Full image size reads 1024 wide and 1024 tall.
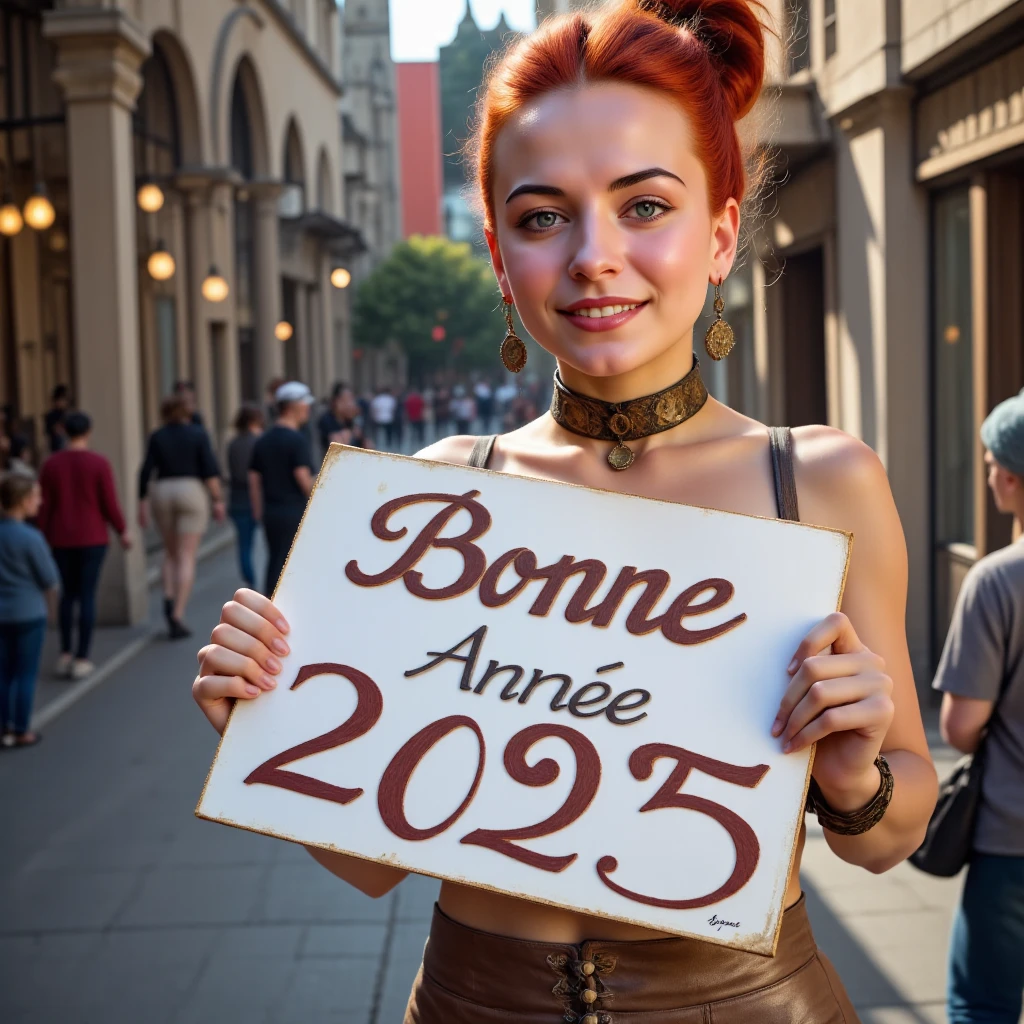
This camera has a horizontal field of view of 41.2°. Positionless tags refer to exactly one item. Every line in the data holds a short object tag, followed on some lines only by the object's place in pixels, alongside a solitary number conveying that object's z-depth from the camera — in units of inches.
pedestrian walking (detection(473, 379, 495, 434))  1636.4
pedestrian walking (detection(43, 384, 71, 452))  559.8
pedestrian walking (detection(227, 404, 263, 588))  499.2
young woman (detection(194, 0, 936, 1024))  72.0
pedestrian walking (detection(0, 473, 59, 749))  312.3
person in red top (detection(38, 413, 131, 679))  390.3
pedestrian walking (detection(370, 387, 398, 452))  1348.4
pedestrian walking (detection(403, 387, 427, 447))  1494.8
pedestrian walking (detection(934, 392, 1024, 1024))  132.9
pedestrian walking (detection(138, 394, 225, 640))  449.7
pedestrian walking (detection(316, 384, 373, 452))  585.7
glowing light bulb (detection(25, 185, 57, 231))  523.8
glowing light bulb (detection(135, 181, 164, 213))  631.8
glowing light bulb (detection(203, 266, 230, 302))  765.3
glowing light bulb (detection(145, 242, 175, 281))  636.1
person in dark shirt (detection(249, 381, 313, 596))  422.0
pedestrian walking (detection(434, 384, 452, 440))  1659.7
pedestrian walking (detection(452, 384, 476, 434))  1553.9
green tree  2244.1
